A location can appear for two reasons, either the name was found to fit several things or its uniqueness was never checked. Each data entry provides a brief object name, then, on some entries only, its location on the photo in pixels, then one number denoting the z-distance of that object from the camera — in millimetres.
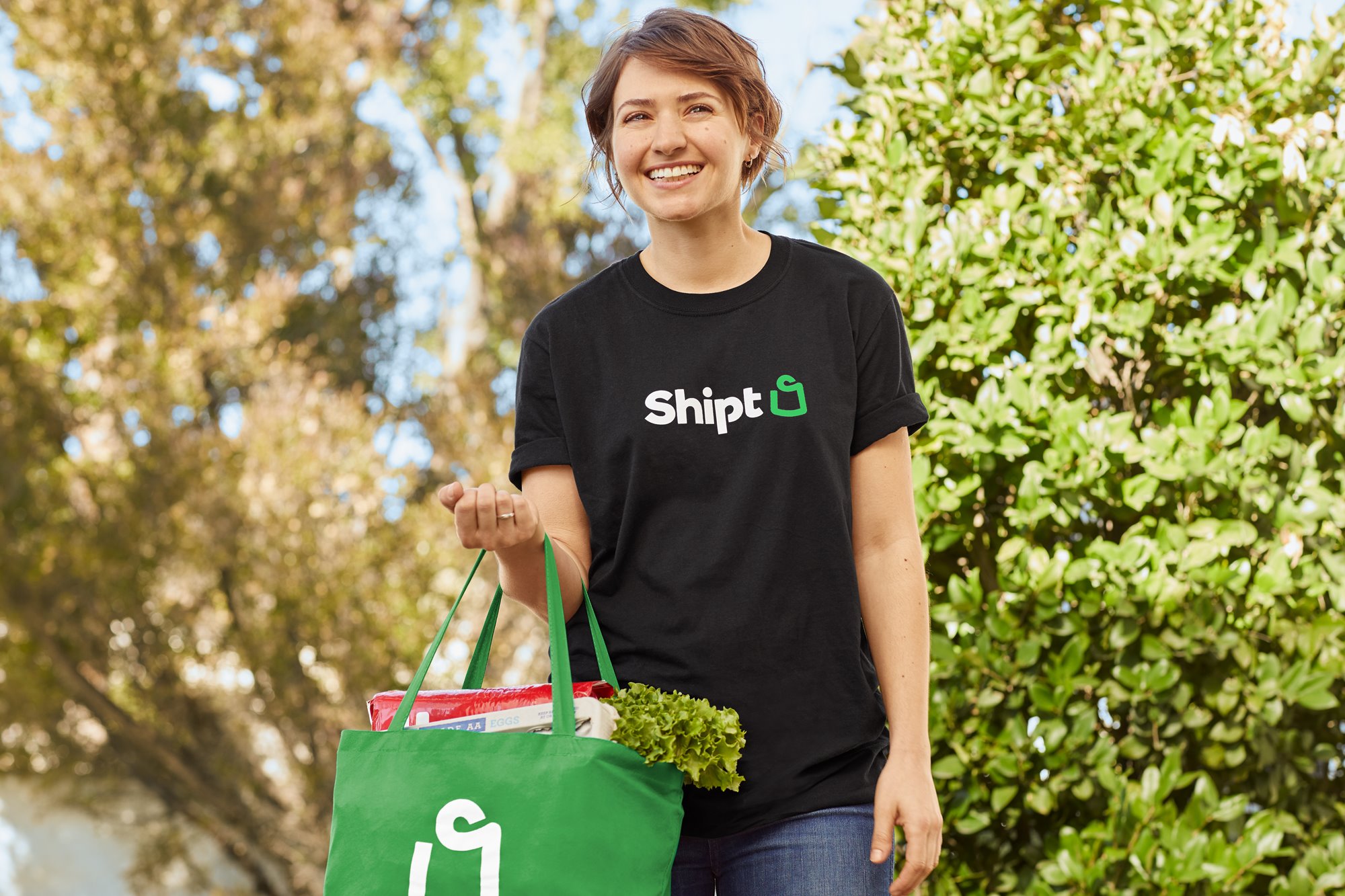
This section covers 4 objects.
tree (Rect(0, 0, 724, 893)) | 10163
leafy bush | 3948
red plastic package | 3228
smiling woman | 3272
